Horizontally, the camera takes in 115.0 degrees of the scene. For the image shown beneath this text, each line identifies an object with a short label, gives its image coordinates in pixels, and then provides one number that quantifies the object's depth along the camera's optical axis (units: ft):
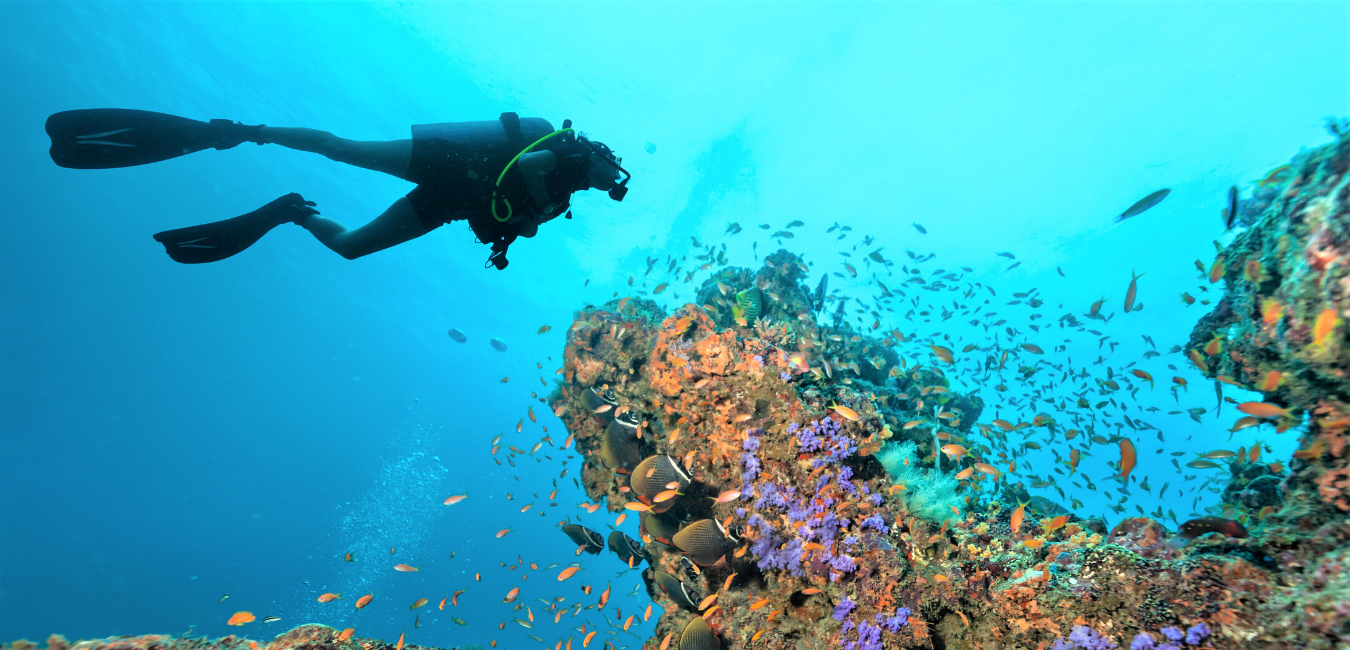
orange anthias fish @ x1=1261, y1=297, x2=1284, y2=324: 9.93
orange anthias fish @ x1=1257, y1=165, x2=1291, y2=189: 13.19
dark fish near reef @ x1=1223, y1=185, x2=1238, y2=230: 13.69
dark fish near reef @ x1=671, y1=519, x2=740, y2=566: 13.93
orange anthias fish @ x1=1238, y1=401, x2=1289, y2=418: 9.93
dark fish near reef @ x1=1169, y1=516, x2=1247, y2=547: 8.27
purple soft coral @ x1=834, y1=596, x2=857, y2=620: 11.80
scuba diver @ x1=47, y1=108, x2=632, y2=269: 14.43
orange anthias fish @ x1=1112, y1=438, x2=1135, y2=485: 11.05
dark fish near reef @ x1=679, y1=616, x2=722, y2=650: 13.78
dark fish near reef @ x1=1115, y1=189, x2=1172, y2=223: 15.98
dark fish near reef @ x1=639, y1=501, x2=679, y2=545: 16.24
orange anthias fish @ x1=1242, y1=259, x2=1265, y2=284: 11.68
